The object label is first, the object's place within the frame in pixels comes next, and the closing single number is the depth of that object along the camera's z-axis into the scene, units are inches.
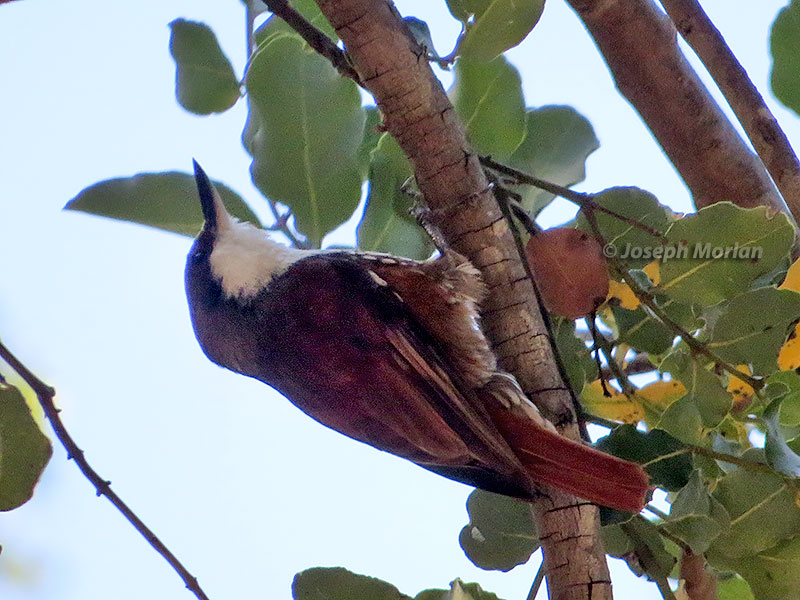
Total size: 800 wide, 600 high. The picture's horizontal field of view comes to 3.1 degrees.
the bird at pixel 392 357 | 136.6
